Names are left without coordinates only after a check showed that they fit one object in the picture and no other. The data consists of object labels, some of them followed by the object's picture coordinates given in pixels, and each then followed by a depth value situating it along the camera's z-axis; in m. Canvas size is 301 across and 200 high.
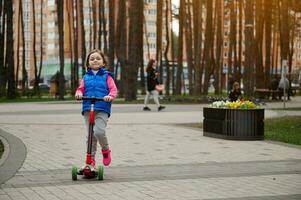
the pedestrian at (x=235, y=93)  23.45
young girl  8.63
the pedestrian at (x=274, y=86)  39.06
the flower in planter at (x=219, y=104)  14.57
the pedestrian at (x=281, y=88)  39.64
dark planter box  14.08
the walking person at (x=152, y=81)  24.58
